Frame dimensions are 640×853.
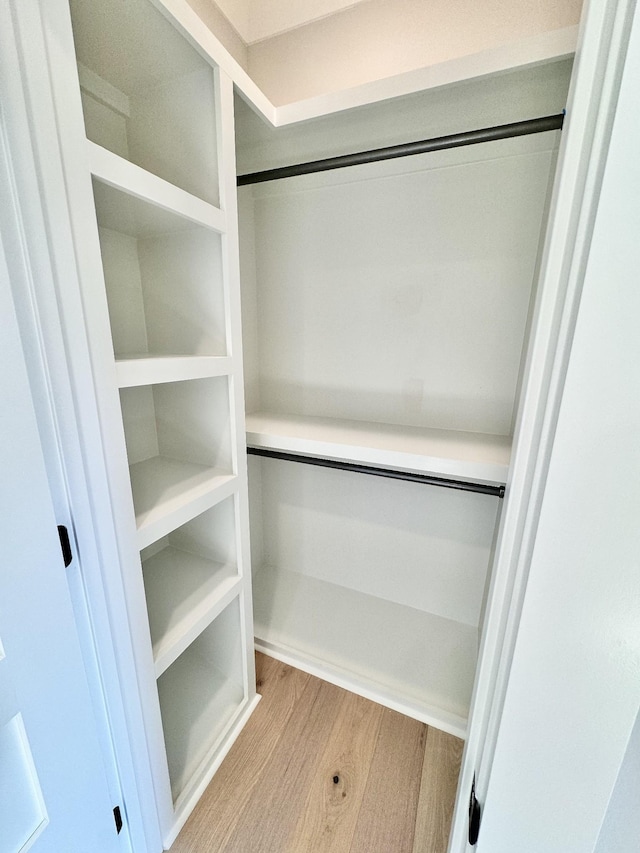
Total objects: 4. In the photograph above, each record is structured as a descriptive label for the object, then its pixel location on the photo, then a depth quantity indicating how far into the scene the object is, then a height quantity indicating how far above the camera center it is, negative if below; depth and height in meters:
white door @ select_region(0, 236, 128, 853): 0.51 -0.54
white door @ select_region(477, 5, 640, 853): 0.40 -0.29
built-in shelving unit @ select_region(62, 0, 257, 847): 0.73 -0.05
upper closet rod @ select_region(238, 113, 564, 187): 0.80 +0.53
